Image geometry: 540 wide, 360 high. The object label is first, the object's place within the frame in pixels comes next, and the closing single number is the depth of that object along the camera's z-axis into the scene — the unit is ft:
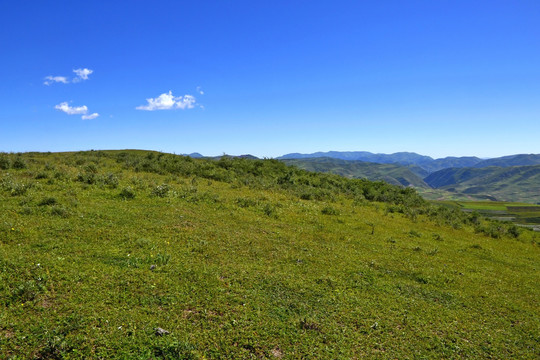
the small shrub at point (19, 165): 93.91
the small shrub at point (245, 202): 79.88
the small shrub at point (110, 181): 77.75
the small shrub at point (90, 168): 97.55
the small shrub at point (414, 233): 76.28
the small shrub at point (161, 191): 75.05
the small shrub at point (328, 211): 87.71
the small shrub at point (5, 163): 90.80
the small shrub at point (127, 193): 69.51
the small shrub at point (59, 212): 49.28
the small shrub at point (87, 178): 78.74
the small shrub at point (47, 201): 54.07
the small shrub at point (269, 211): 74.43
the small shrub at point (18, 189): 58.43
